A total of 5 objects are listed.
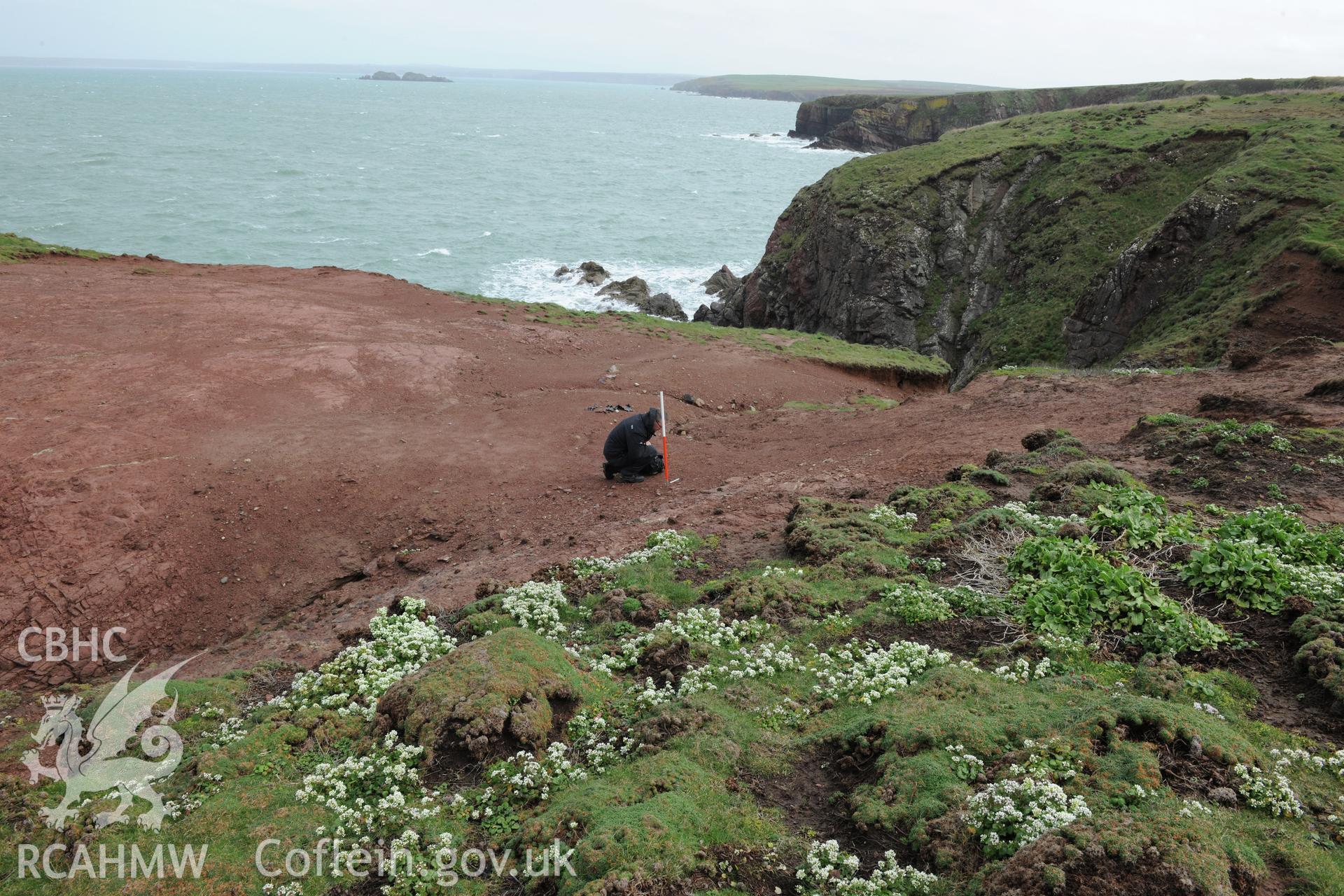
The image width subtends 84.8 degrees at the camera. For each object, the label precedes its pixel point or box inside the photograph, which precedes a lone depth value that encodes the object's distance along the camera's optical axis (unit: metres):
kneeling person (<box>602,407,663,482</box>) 14.34
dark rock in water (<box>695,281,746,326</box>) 43.47
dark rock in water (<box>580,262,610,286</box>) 46.62
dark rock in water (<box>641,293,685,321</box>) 41.50
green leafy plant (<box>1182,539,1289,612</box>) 7.41
